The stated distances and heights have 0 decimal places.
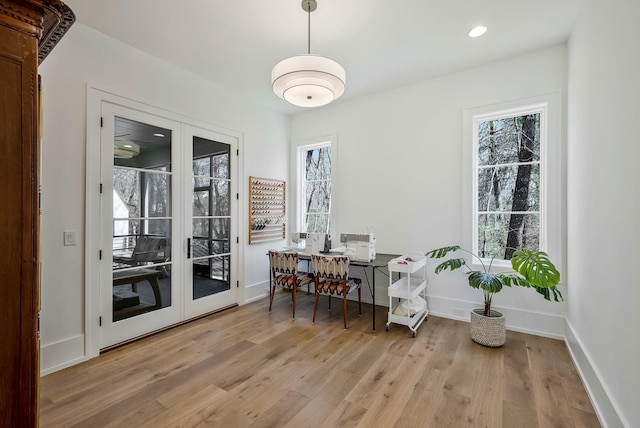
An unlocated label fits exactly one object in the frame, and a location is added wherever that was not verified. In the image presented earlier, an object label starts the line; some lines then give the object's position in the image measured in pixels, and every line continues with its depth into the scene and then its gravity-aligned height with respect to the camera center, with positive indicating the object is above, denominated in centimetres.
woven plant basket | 288 -115
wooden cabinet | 98 +1
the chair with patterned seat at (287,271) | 372 -74
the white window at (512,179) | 310 +39
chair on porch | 302 -43
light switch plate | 258 -22
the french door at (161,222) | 288 -11
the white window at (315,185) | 476 +48
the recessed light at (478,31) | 275 +174
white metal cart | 321 -89
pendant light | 219 +104
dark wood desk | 341 -59
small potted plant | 249 -65
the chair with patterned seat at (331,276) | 340 -75
